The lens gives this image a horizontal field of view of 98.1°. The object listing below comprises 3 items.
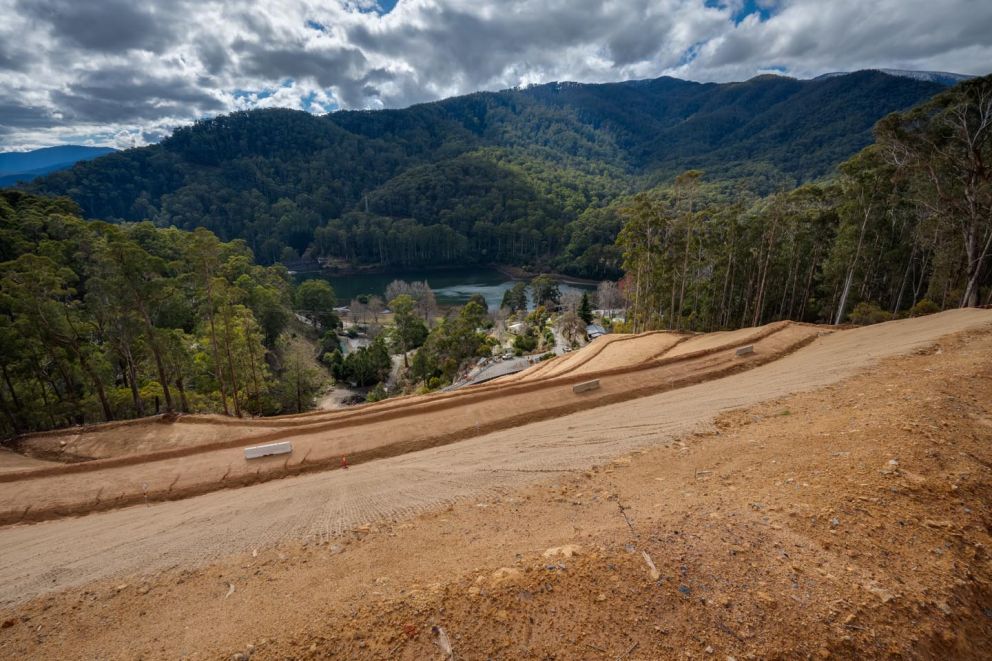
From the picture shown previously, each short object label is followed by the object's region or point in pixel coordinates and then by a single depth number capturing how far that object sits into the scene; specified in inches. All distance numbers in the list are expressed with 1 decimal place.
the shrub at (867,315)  946.1
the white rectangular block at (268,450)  460.4
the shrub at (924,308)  903.1
